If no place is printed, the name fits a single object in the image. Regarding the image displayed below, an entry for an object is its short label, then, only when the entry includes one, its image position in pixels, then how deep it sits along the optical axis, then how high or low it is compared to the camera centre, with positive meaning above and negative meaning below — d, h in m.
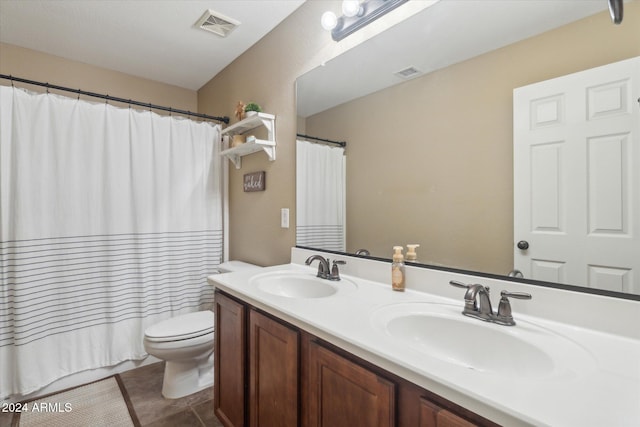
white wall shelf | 2.02 +0.53
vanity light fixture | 1.34 +0.91
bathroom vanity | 0.57 -0.35
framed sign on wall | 2.20 +0.23
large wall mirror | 0.93 +0.41
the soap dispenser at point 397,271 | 1.24 -0.25
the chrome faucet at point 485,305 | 0.91 -0.30
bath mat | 1.66 -1.14
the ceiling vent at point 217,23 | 1.91 +1.24
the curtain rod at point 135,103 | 1.83 +0.80
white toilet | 1.76 -0.81
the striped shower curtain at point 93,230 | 1.85 -0.12
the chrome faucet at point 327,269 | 1.49 -0.29
